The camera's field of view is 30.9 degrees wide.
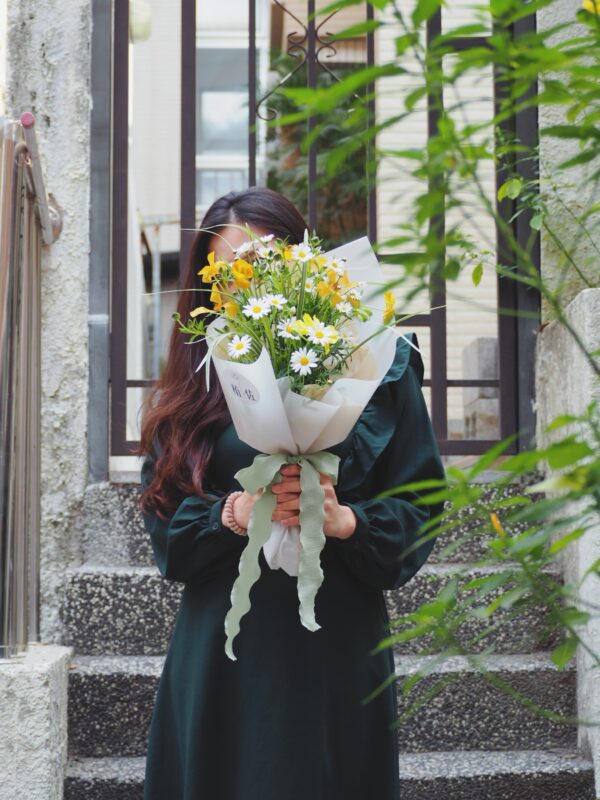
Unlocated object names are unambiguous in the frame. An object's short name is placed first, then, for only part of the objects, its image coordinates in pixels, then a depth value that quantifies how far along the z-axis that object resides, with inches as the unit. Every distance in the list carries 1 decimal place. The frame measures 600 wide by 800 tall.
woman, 85.0
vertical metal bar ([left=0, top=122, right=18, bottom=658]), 119.3
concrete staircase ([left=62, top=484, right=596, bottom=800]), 120.6
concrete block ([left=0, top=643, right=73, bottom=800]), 112.3
